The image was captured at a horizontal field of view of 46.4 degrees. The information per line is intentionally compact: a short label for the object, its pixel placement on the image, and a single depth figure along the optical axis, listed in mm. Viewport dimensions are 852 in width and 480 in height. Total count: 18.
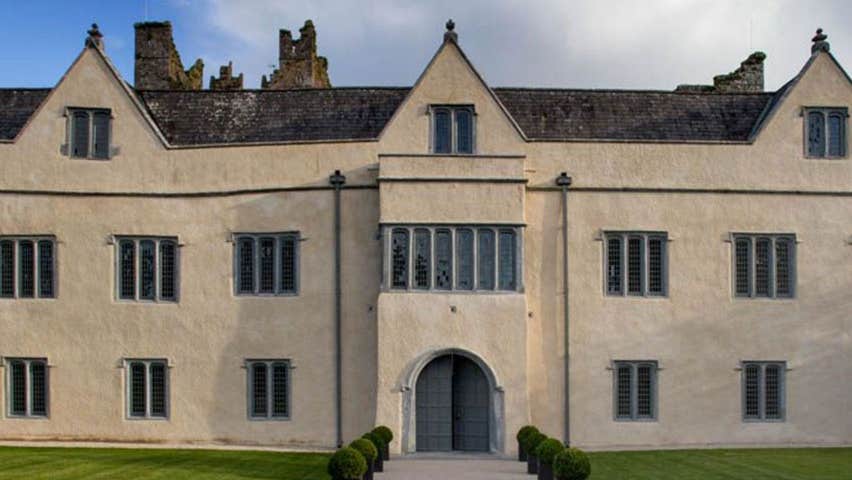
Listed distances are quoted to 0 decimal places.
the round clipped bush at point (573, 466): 21844
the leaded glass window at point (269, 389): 33094
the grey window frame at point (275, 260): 33312
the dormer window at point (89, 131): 33969
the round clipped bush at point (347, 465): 22562
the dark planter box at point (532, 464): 27172
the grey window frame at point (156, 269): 33656
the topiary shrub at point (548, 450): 23844
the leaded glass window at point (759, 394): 33281
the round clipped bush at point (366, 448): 24125
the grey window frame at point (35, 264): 33656
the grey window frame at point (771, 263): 33500
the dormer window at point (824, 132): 33938
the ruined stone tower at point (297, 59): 52375
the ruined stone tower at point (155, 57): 46500
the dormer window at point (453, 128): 33031
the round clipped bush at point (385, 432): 28812
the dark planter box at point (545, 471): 24094
